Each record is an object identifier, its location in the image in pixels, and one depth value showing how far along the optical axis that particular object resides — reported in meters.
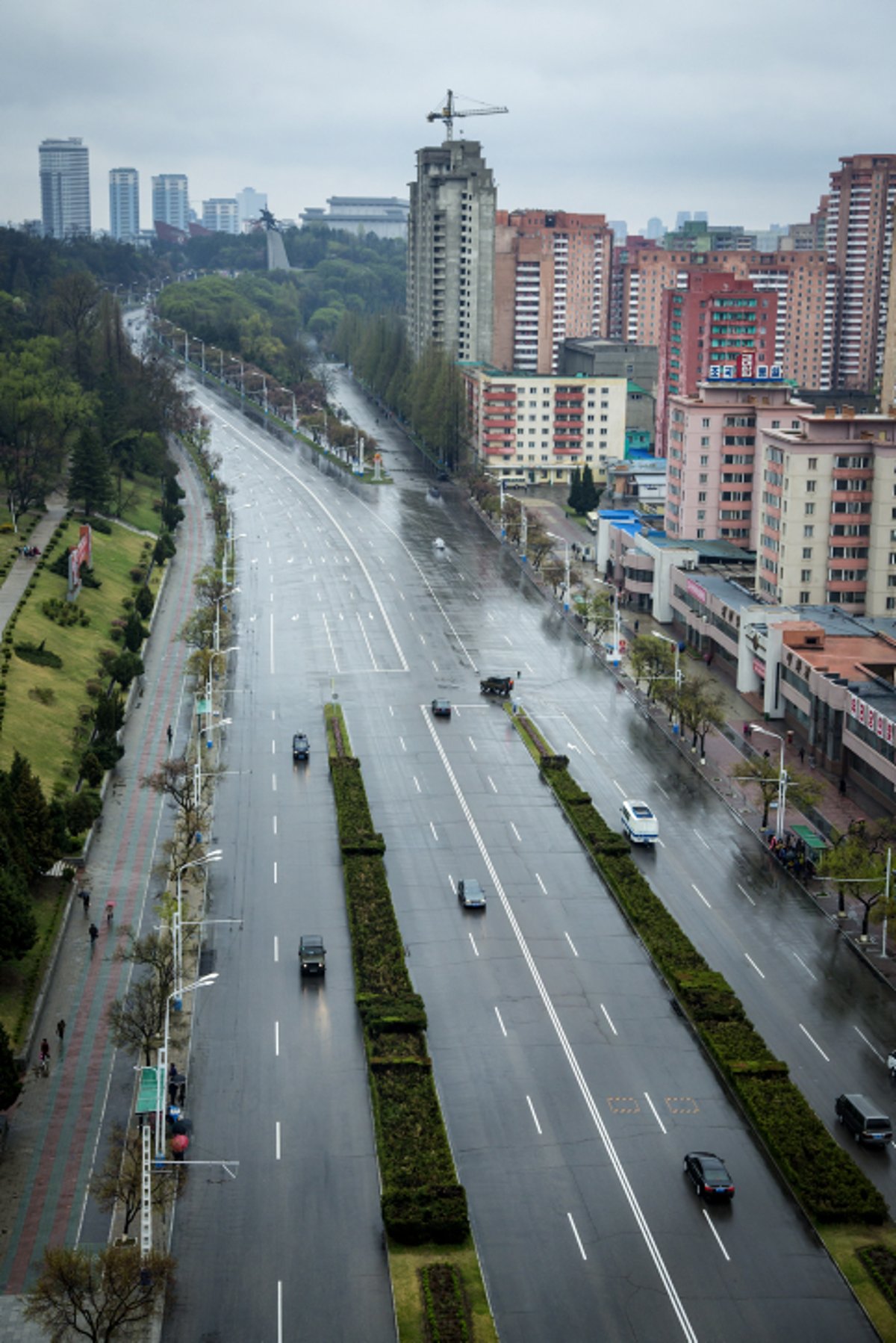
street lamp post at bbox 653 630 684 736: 97.05
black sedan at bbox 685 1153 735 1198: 48.31
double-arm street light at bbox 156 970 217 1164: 50.31
